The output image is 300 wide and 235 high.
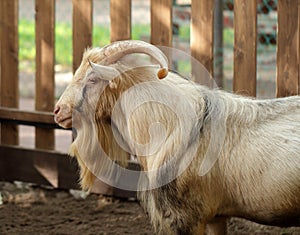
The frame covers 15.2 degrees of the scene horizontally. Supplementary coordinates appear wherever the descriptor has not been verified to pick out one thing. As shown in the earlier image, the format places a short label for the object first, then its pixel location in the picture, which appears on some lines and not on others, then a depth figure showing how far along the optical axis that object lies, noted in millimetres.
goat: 6618
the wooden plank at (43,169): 9552
